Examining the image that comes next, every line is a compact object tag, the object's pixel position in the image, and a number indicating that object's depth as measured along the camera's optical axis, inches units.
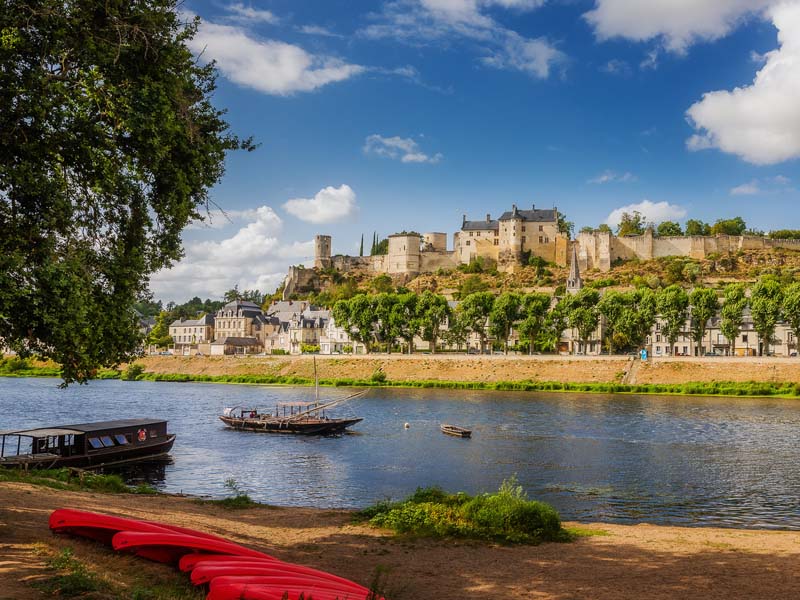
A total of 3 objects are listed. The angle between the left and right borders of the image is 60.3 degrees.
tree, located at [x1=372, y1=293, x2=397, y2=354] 3444.9
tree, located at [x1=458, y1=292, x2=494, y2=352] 3351.4
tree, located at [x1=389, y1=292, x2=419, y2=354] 3398.1
